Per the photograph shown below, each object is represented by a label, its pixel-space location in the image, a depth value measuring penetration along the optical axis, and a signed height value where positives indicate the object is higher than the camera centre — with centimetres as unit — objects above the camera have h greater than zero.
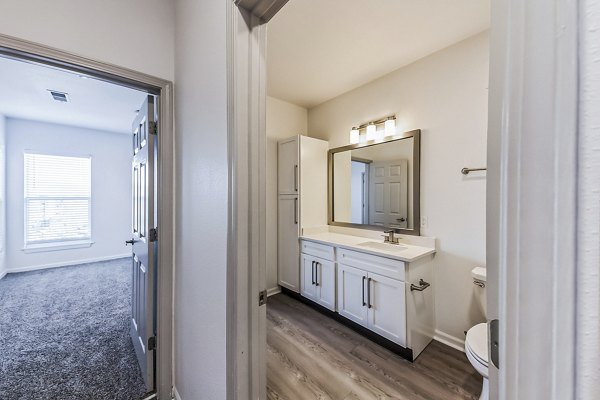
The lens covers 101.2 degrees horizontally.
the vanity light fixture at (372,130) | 257 +75
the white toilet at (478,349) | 136 -88
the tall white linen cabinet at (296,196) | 304 +2
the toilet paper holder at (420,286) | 199 -73
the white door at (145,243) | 162 -33
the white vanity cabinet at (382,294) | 198 -87
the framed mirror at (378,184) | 244 +16
